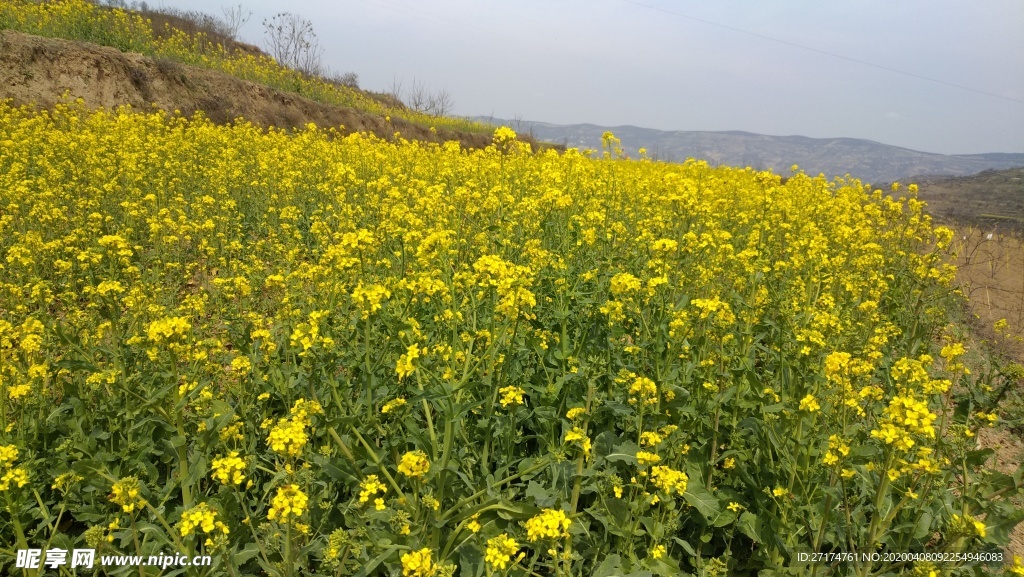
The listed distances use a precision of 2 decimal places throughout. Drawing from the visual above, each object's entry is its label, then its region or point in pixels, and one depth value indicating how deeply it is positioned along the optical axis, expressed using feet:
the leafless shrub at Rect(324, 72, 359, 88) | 96.75
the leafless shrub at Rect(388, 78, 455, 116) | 104.99
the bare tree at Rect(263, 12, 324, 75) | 87.71
